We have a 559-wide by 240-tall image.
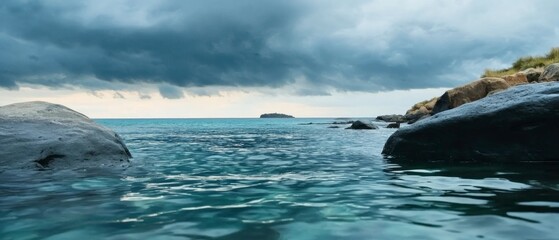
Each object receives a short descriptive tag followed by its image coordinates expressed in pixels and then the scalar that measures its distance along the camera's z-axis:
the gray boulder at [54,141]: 9.72
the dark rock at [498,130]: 9.99
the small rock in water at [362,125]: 40.81
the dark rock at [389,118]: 74.40
